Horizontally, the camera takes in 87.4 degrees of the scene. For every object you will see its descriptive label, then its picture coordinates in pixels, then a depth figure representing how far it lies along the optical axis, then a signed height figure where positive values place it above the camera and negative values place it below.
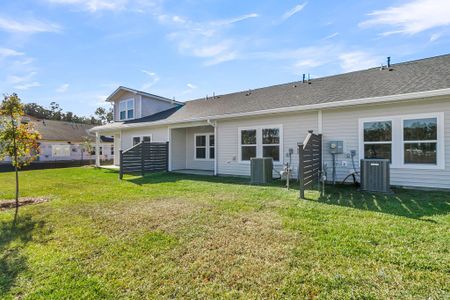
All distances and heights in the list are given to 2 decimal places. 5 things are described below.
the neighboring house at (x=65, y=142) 25.67 +1.02
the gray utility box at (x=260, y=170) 8.54 -0.69
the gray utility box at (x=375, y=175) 6.39 -0.67
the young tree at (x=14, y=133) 5.79 +0.47
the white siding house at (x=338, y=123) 6.68 +1.06
